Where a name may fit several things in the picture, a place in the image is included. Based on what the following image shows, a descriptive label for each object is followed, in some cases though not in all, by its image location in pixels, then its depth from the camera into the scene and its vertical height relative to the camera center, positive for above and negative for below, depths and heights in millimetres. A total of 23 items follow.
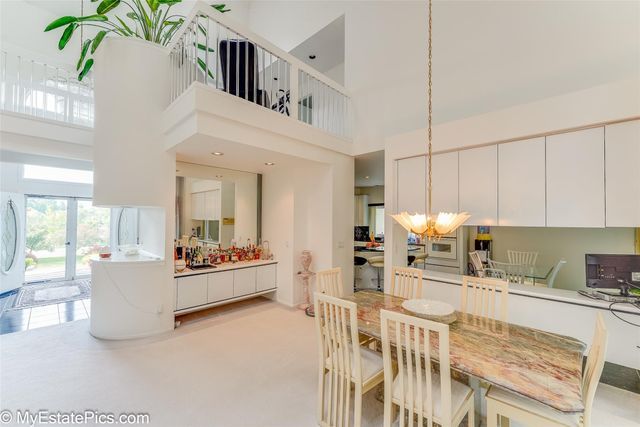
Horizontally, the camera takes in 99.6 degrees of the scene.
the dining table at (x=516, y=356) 1327 -824
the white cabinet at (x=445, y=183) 3527 +505
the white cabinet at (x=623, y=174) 2434 +445
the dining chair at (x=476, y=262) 3994 -623
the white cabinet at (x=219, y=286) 4121 -1046
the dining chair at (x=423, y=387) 1477 -1039
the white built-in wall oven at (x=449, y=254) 5676 -742
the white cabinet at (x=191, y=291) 3818 -1049
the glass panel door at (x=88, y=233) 6801 -384
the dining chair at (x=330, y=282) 2695 -648
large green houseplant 3535 +2690
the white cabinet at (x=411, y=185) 3754 +507
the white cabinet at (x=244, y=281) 4438 -1049
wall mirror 4723 +264
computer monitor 2455 -459
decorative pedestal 4648 -953
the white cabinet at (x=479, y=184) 3225 +456
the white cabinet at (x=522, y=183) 2928 +428
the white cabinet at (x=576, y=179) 2617 +429
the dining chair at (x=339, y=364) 1847 -1089
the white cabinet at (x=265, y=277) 4773 -1048
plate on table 2121 -736
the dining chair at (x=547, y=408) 1398 -1071
